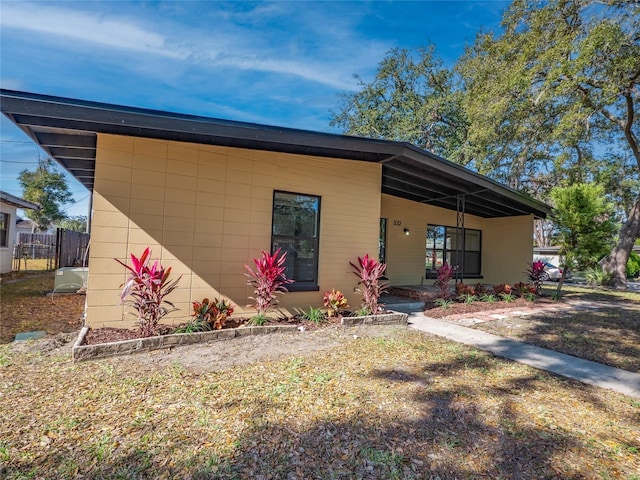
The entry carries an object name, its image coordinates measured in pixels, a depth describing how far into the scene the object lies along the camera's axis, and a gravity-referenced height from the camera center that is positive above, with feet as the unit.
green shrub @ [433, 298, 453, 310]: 24.93 -3.51
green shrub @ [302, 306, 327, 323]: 18.85 -3.66
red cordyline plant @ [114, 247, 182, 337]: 14.07 -1.95
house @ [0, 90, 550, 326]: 14.97 +3.19
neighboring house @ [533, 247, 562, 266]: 77.71 +2.04
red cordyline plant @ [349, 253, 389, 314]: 20.36 -1.70
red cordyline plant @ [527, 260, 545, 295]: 33.06 -1.25
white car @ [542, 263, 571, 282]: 64.51 -2.03
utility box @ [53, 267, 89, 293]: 27.32 -3.12
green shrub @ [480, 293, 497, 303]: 28.04 -3.31
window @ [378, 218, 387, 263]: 33.35 +1.22
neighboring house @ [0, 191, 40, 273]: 38.23 +1.75
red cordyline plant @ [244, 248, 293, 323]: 17.30 -1.59
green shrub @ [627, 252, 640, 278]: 68.90 -0.35
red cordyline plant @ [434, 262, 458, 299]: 26.94 -1.80
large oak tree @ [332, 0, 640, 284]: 38.47 +23.16
